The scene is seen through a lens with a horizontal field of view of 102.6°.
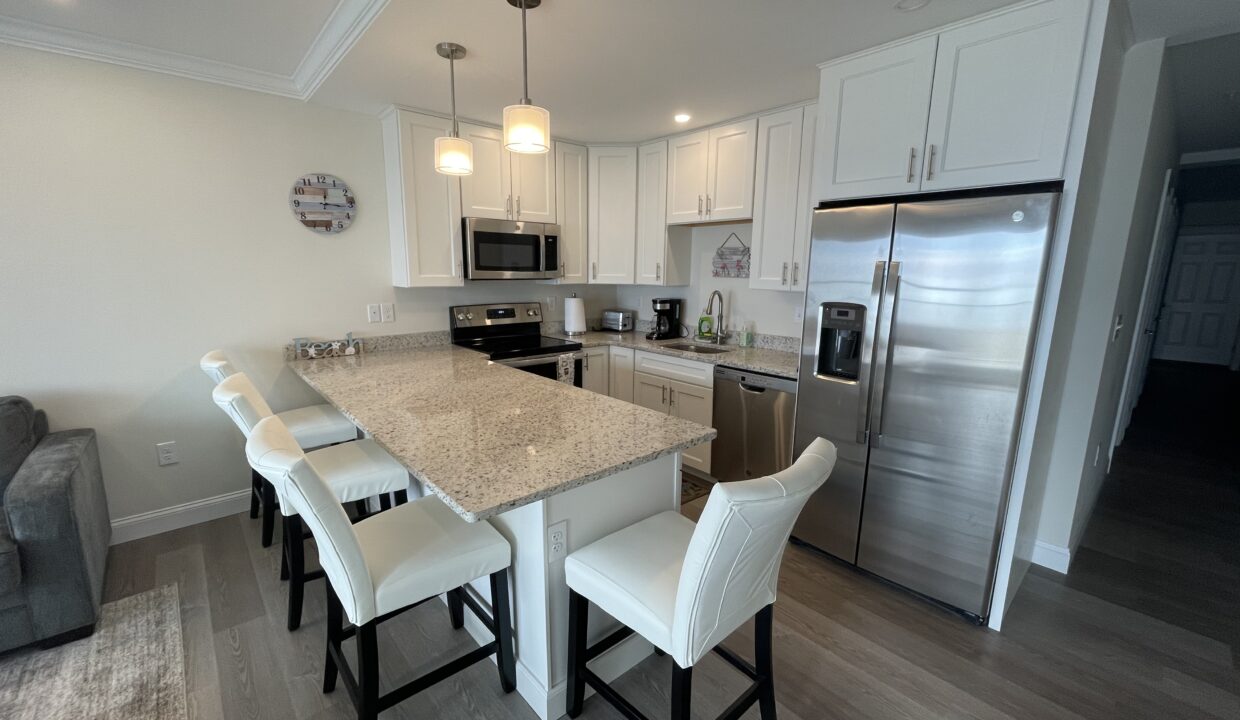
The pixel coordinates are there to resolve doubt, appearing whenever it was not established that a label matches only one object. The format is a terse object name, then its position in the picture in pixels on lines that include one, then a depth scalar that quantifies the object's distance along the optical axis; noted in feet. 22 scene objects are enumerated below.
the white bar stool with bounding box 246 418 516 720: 3.98
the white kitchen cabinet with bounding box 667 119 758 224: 10.49
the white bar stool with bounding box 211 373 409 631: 6.02
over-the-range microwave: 11.05
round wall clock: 9.64
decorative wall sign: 12.08
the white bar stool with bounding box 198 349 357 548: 8.01
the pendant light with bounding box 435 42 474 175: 7.02
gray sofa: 5.93
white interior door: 23.54
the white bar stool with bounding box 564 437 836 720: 3.56
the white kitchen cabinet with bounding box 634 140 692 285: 12.28
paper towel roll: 13.58
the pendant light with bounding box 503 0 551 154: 5.47
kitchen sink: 11.51
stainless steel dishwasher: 9.32
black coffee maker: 12.94
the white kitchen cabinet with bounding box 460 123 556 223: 10.95
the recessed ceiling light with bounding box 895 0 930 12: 5.95
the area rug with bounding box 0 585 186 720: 5.46
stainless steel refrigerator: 6.23
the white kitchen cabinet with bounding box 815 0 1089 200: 5.86
